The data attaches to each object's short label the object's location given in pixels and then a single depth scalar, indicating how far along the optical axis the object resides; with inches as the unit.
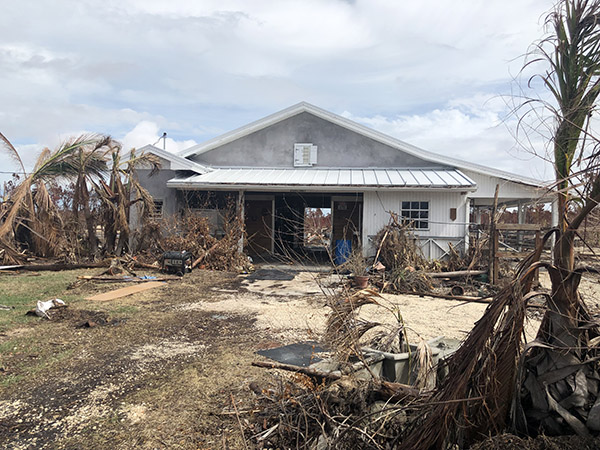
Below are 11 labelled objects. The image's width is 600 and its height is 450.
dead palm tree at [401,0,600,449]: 96.2
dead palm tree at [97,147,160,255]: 522.6
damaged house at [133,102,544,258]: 550.3
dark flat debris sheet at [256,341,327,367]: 205.6
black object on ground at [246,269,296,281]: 483.8
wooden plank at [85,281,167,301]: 346.3
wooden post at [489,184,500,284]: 419.5
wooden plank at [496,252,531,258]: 417.4
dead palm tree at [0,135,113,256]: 508.4
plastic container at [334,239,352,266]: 580.4
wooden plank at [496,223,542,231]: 412.2
